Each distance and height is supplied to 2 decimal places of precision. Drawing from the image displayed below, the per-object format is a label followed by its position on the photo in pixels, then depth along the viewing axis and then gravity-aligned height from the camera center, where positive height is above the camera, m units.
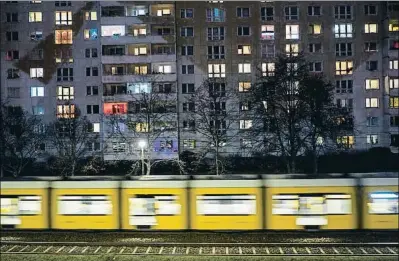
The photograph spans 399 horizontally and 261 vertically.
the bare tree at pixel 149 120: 49.84 +1.28
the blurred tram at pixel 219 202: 19.89 -2.76
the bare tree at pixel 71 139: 49.47 -0.54
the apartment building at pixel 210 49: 61.81 +10.02
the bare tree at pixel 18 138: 51.53 -0.38
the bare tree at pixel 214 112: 49.06 +2.04
